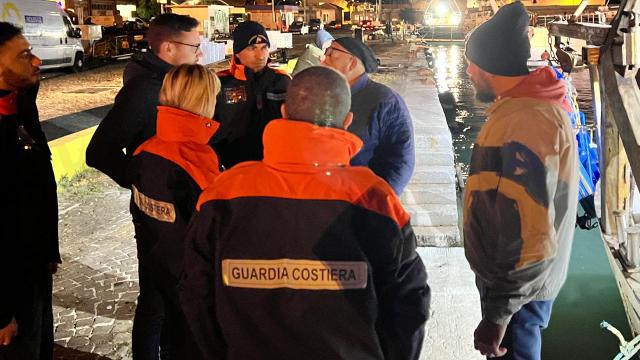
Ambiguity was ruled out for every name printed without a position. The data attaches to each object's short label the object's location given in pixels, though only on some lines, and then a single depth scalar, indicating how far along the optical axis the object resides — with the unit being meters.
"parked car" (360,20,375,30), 42.79
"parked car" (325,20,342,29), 68.97
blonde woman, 2.57
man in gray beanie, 2.28
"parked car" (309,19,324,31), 57.12
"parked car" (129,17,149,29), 31.33
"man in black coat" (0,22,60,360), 2.58
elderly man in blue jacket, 3.66
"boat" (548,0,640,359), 3.32
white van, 17.72
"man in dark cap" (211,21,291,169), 4.22
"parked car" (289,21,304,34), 50.42
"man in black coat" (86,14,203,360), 3.08
